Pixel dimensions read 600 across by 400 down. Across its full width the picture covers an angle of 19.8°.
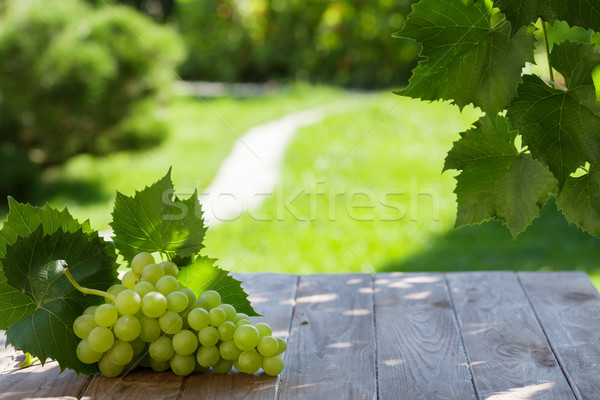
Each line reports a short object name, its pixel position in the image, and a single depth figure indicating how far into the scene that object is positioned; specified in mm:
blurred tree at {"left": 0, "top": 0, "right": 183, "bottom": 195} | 4809
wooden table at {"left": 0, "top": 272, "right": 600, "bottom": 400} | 1403
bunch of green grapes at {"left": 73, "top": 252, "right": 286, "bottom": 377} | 1423
